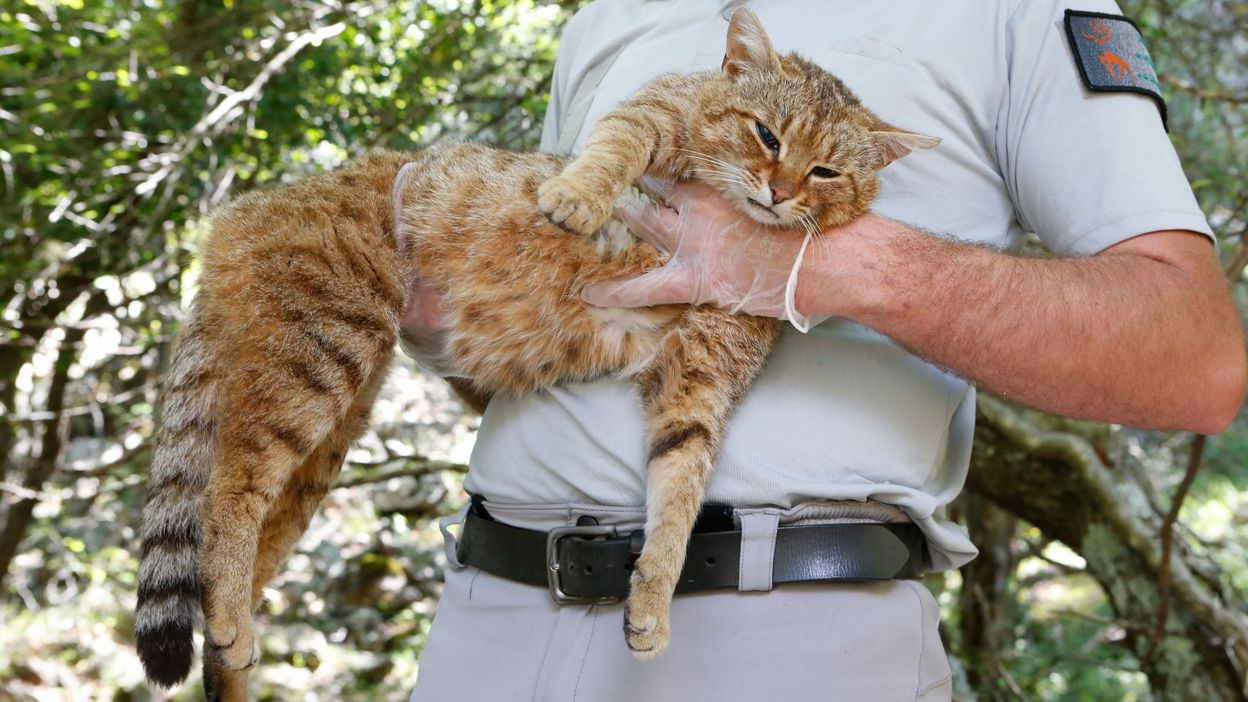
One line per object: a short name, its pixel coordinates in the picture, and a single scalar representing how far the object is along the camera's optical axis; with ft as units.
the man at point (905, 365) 6.00
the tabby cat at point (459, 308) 7.29
